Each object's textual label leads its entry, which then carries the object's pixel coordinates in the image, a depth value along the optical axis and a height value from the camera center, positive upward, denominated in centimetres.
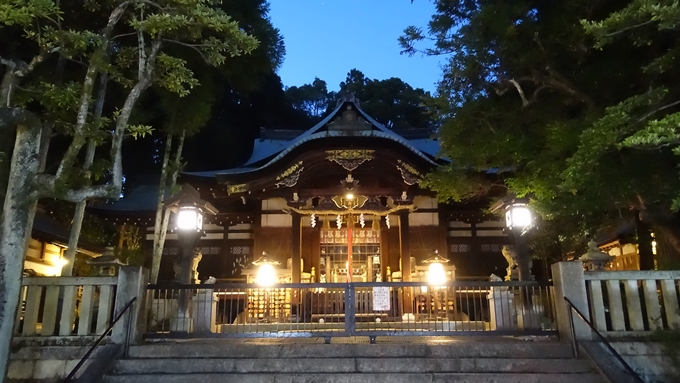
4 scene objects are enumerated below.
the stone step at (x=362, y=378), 598 -119
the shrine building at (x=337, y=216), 1270 +200
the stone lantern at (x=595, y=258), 818 +41
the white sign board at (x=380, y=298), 775 -23
